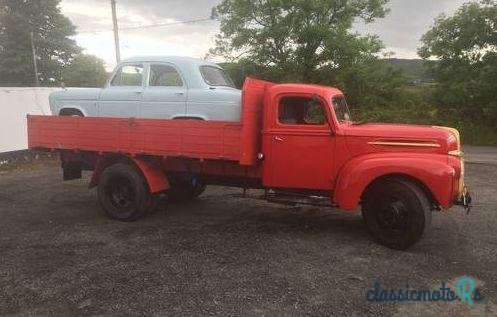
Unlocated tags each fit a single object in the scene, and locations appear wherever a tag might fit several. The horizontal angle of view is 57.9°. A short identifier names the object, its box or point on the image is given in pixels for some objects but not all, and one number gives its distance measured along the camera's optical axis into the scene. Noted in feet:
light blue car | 22.80
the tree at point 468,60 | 59.57
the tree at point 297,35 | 64.75
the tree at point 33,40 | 124.98
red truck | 18.69
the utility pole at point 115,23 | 64.59
